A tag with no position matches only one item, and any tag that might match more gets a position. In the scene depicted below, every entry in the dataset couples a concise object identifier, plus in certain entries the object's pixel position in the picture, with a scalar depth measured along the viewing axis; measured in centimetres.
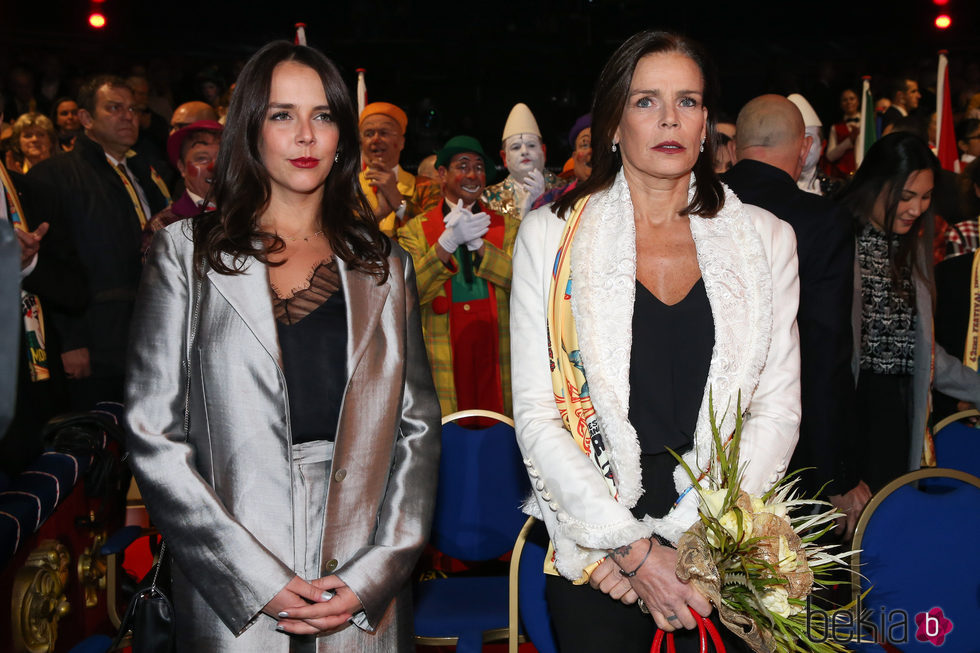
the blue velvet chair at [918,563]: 225
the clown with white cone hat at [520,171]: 504
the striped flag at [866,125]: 720
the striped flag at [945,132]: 678
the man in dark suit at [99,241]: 392
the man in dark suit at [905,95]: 941
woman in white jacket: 174
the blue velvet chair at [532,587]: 224
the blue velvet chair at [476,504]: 270
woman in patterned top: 314
